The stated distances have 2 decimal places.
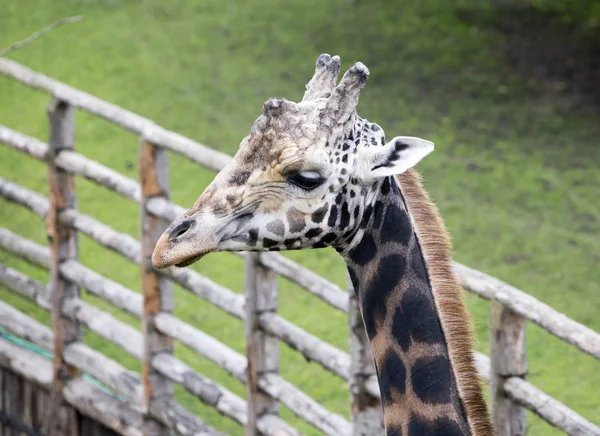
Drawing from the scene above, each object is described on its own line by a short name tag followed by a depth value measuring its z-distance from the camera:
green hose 13.69
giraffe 6.61
